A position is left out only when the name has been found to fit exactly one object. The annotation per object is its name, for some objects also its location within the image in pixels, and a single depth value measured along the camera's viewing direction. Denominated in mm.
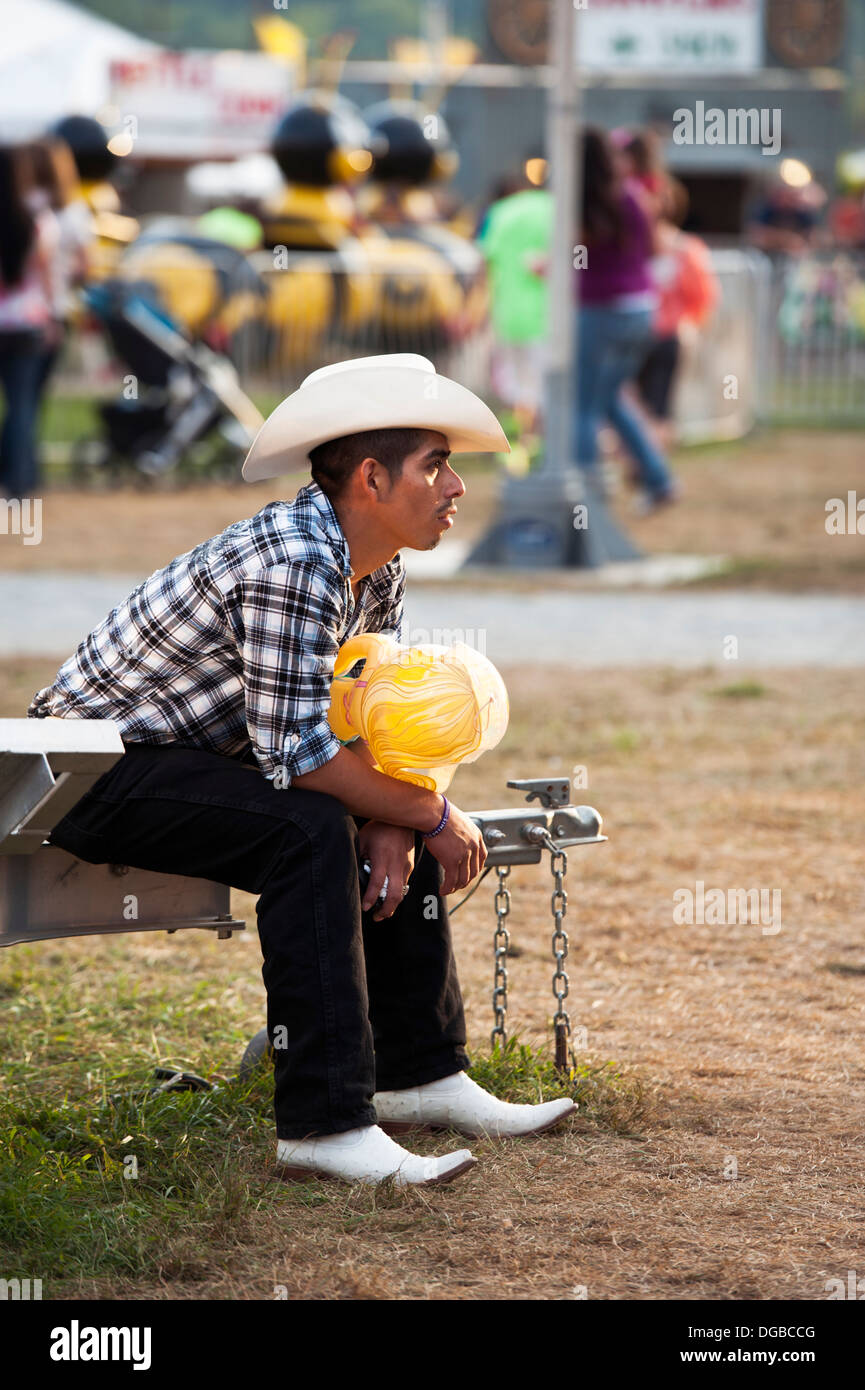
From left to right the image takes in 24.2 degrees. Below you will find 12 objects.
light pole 9977
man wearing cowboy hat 3240
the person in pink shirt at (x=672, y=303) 15000
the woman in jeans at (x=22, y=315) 12656
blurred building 35562
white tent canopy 22922
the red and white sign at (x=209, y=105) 27922
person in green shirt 12867
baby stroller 13844
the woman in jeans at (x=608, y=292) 11188
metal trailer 2959
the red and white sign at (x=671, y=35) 34594
